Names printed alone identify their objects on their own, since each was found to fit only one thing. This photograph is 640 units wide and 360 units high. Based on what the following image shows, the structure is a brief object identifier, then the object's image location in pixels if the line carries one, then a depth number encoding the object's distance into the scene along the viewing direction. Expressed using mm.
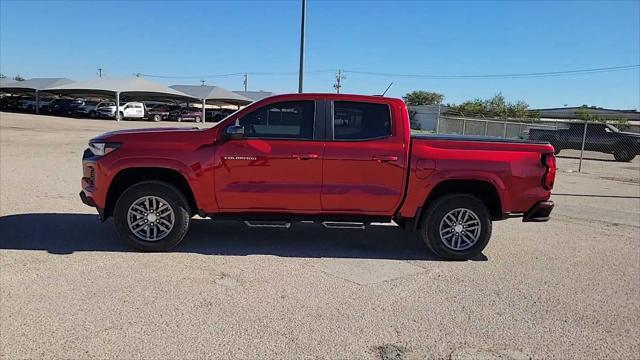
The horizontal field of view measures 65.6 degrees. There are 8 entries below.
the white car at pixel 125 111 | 47500
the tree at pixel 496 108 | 66138
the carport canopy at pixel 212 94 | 60006
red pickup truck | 5535
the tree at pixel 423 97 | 116250
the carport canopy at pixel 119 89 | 50969
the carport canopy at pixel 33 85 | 54825
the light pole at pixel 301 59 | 19375
